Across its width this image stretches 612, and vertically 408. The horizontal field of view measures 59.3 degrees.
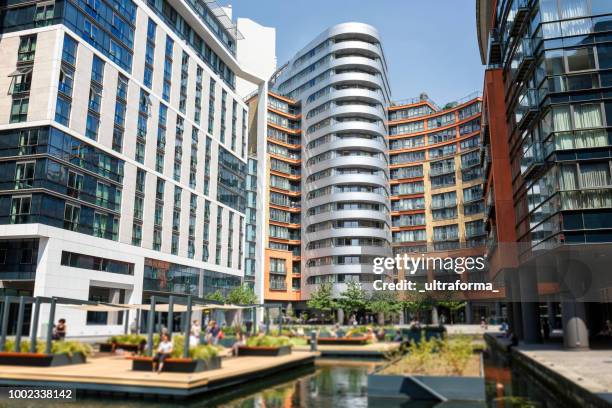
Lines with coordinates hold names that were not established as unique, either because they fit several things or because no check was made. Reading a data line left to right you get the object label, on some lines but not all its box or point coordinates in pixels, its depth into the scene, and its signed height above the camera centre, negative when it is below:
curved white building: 96.00 +28.92
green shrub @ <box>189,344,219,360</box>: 21.16 -1.43
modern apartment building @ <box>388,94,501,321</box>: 98.00 +24.81
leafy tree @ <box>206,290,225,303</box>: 71.94 +2.55
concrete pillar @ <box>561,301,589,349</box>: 29.84 -0.42
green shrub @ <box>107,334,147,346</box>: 30.44 -1.34
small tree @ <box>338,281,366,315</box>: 85.38 +2.46
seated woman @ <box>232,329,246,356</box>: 28.67 -1.45
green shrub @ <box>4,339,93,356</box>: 23.03 -1.37
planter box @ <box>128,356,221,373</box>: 20.36 -1.87
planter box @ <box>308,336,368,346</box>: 37.59 -1.73
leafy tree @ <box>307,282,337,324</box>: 88.06 +2.54
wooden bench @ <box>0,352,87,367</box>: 21.86 -1.78
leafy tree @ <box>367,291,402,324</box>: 85.06 +1.98
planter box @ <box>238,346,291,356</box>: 28.52 -1.85
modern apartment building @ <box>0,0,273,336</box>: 46.34 +16.70
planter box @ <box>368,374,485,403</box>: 17.41 -2.33
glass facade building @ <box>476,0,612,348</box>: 27.23 +9.15
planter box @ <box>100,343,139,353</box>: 29.94 -1.74
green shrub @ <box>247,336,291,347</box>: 29.09 -1.37
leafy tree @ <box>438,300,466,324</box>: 90.31 +1.98
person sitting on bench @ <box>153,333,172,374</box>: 20.52 -1.47
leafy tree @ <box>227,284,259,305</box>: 76.75 +2.76
